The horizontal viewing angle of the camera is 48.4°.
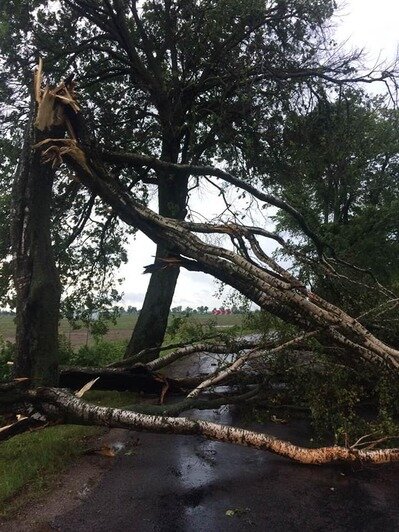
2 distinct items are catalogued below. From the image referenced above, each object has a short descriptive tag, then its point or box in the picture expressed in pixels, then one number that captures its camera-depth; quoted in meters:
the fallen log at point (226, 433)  4.46
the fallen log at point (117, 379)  7.49
